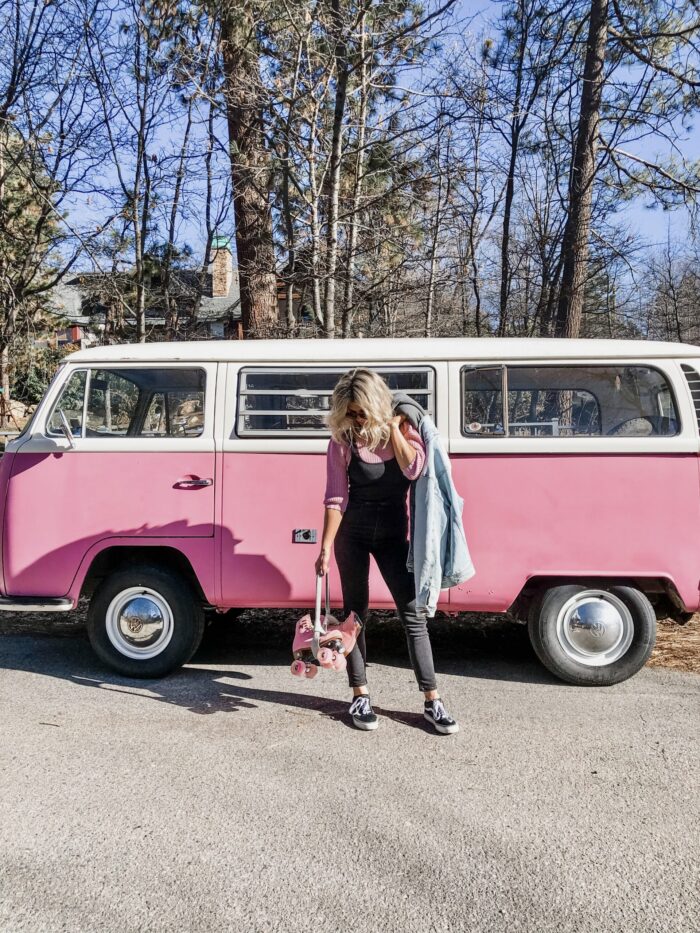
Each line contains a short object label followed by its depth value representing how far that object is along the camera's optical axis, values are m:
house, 10.46
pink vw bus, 4.57
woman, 3.81
